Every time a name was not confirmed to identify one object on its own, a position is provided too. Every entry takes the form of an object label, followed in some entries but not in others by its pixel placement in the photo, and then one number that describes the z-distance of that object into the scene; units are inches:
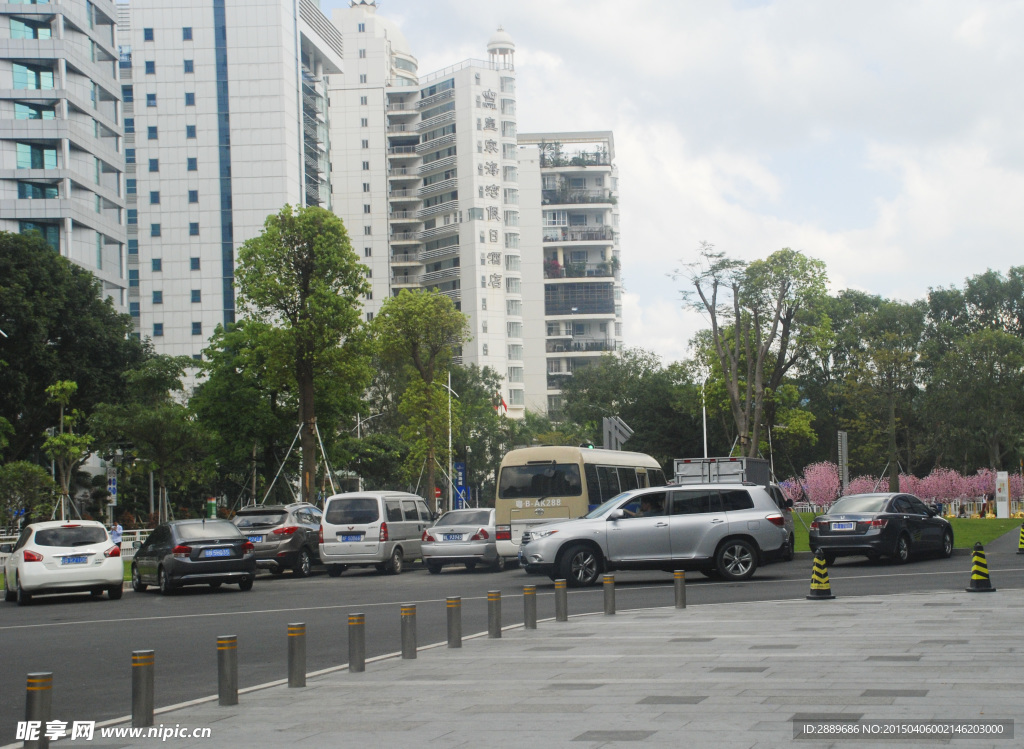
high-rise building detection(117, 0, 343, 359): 3656.5
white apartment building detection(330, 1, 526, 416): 4441.4
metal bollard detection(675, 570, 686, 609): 647.1
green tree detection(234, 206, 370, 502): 1647.4
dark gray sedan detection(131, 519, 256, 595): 915.4
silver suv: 842.2
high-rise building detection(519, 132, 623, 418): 4690.0
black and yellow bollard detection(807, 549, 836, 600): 681.0
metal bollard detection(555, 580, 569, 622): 595.8
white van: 1114.1
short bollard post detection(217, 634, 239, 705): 355.9
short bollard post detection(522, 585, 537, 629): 557.9
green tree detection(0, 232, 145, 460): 1971.0
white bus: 1037.8
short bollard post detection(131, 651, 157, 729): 326.3
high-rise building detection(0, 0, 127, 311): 2664.9
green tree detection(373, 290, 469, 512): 2086.6
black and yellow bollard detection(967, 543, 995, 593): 682.8
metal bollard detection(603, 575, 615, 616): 624.1
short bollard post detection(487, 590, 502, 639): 526.1
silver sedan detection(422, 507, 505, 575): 1098.1
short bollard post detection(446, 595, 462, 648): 495.8
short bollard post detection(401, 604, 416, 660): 466.0
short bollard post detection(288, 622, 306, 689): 398.0
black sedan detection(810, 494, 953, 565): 962.7
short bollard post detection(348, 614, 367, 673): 429.4
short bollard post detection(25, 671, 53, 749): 277.3
